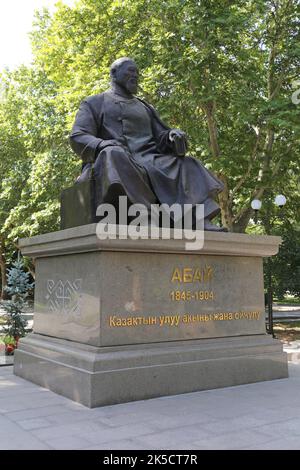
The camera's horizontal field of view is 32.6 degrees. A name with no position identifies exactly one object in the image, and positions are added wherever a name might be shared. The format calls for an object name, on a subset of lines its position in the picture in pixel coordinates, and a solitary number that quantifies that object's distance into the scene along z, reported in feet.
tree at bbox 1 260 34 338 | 32.32
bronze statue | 19.92
